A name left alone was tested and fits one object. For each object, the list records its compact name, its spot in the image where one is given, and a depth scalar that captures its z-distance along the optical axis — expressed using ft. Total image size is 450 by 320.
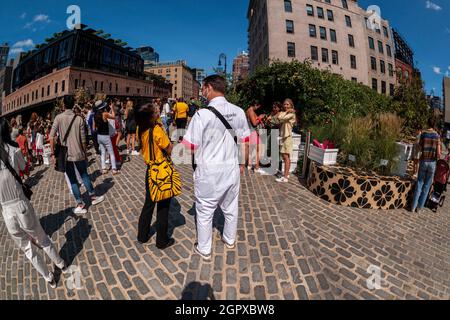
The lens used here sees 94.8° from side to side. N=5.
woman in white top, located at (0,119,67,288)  8.07
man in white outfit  8.16
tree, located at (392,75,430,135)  35.55
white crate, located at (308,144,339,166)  17.57
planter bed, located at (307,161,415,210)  15.37
